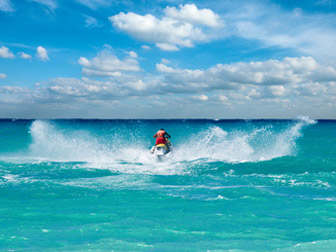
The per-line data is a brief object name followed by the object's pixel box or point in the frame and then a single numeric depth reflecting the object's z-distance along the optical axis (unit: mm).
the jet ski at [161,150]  24766
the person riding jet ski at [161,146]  24781
